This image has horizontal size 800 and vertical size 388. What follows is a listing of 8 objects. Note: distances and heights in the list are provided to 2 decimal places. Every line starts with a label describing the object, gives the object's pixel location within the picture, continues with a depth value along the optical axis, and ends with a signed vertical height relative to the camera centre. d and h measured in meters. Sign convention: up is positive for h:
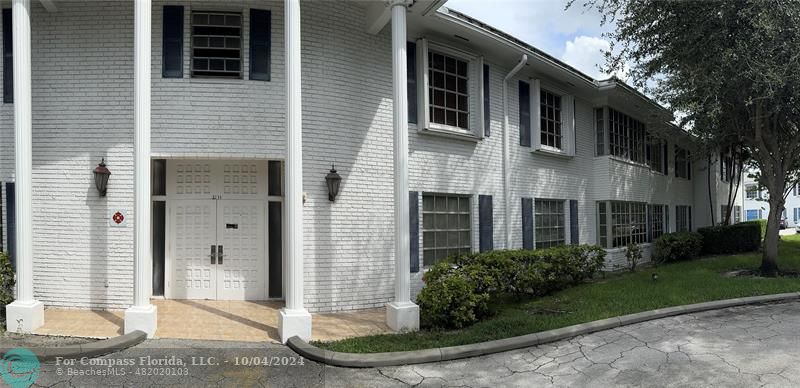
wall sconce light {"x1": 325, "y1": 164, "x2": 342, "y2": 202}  8.14 +0.49
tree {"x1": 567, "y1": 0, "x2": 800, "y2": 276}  8.88 +2.87
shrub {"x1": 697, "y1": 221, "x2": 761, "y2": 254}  18.14 -1.39
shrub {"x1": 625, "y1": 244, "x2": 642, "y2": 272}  13.09 -1.37
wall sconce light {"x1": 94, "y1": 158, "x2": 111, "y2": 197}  7.66 +0.60
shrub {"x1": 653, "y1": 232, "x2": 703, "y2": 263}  15.37 -1.44
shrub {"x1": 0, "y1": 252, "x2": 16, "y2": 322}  7.12 -1.06
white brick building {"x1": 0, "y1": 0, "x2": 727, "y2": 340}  6.87 +1.02
